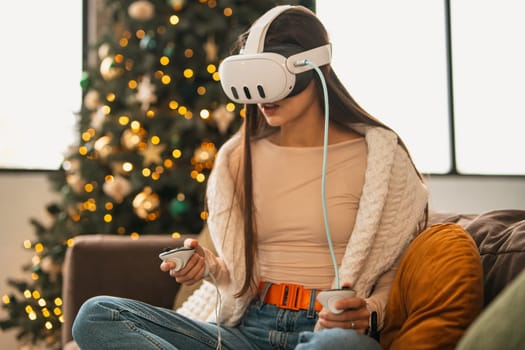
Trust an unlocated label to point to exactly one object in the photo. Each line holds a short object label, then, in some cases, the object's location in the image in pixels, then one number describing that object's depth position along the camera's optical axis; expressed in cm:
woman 173
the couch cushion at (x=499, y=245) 155
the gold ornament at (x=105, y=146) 341
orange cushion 139
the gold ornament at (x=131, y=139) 335
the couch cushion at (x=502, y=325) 81
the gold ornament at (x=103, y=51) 352
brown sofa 251
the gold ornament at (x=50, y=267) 356
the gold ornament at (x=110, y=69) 345
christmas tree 330
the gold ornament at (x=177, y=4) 333
